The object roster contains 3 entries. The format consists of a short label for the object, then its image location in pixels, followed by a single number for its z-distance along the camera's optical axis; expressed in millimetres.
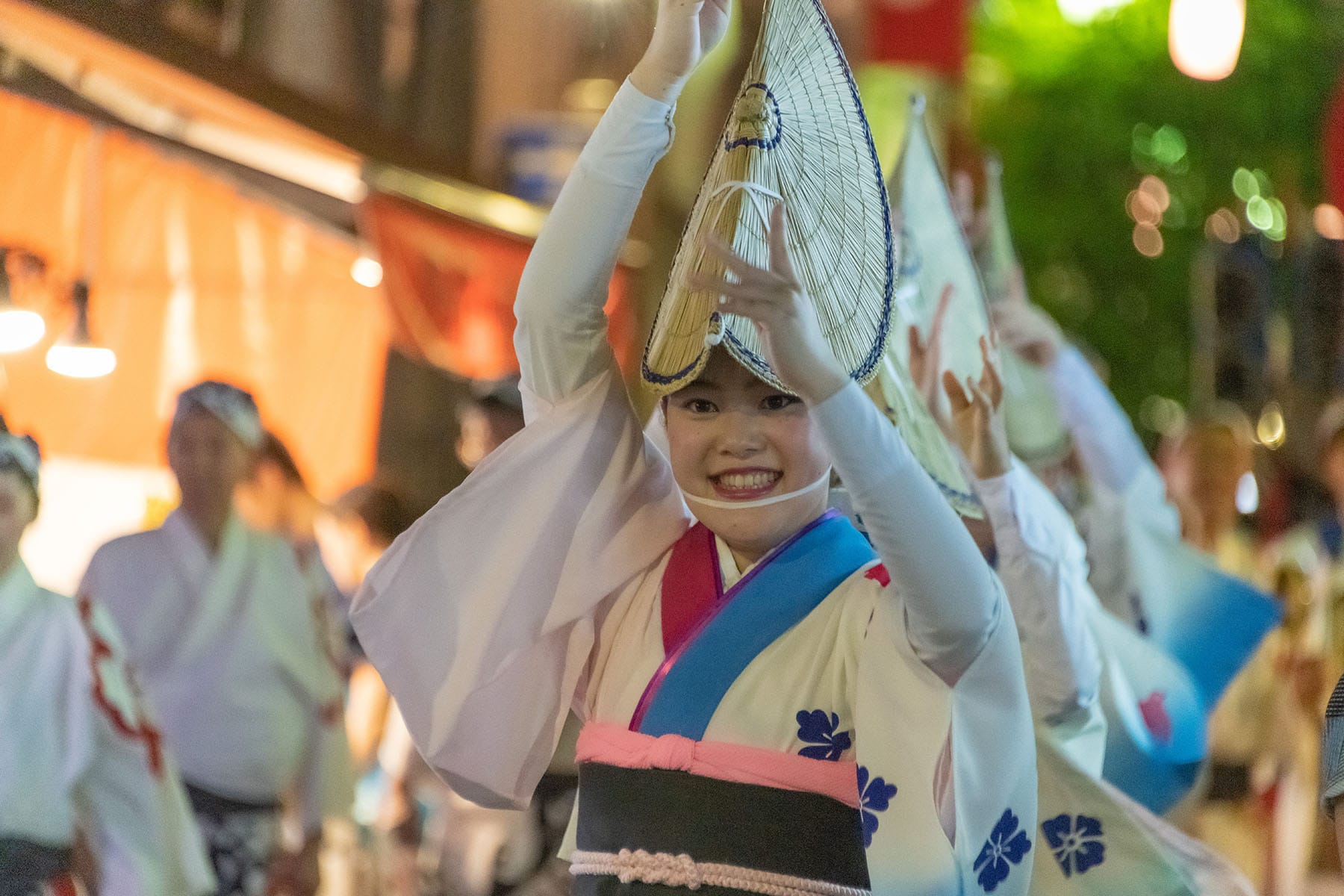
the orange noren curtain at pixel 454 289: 15969
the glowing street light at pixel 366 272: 16500
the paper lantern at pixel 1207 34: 19062
